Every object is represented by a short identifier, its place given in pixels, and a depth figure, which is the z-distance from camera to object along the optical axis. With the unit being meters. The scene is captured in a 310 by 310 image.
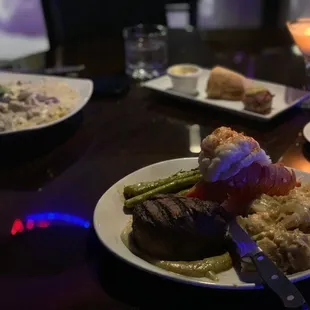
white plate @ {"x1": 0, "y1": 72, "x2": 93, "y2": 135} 1.48
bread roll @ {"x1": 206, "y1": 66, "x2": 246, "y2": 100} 1.58
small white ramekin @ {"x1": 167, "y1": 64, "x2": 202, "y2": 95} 1.65
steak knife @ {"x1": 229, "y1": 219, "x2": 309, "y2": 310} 0.73
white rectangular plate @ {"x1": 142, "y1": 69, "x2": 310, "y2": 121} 1.50
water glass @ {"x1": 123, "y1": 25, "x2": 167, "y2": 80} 1.85
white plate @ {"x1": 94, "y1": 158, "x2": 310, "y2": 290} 0.81
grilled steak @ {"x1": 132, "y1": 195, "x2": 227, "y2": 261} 0.85
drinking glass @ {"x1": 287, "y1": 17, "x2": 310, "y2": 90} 1.56
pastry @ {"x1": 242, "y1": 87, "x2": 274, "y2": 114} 1.47
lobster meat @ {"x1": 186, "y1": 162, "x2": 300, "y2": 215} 0.95
